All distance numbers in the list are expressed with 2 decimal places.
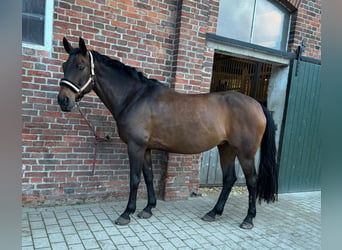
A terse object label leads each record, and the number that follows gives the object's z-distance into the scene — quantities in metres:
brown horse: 3.11
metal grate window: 5.70
